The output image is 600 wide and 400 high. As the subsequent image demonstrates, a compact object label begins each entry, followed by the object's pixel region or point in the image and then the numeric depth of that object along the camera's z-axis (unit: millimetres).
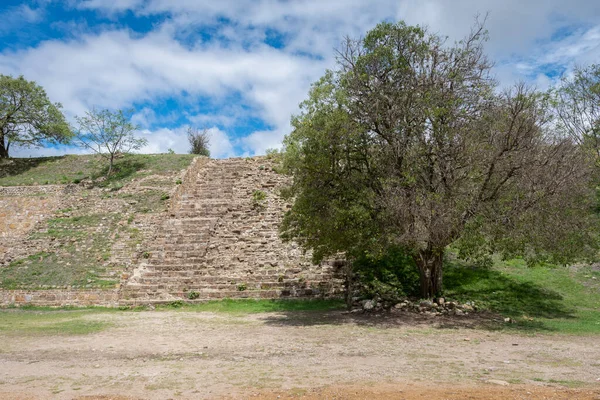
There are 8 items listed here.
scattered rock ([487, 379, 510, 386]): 6113
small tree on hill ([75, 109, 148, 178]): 28375
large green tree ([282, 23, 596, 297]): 11461
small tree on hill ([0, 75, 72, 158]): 29312
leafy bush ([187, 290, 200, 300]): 15664
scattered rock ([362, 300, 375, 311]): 13328
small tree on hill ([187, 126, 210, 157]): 40781
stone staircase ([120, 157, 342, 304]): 15984
